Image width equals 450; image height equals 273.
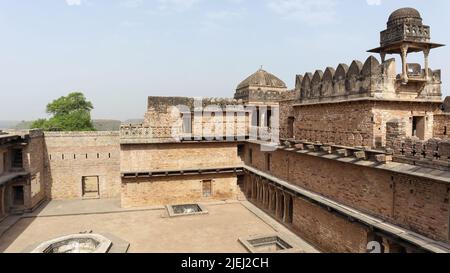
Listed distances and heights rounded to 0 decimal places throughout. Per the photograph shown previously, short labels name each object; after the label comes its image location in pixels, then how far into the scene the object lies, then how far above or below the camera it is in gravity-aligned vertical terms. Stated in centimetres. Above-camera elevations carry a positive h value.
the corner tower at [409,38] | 1278 +313
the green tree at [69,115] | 3519 +62
